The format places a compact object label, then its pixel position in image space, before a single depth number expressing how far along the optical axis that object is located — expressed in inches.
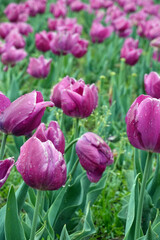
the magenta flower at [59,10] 198.1
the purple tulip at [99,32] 160.7
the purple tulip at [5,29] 144.2
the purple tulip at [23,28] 157.9
